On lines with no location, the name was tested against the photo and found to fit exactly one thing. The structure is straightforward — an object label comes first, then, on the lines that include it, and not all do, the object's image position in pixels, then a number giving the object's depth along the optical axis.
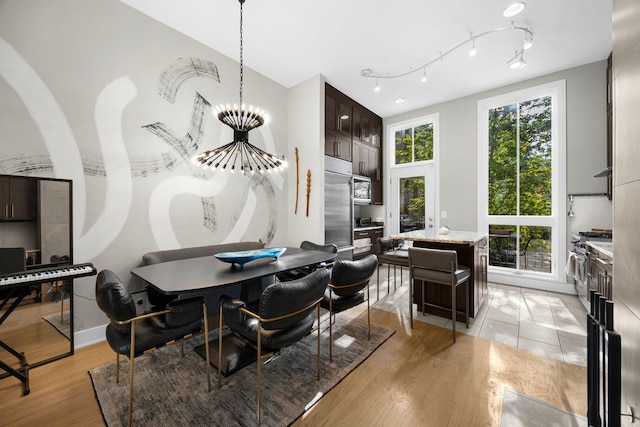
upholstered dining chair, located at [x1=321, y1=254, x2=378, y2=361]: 2.09
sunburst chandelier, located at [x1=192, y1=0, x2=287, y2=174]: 2.15
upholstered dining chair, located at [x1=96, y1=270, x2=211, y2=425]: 1.51
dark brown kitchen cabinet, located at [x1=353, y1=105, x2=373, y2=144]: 5.01
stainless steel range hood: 2.85
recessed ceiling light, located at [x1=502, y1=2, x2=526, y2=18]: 2.61
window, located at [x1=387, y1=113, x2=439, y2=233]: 5.19
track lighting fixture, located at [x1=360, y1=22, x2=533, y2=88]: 2.98
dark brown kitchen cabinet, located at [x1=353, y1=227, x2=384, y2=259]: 4.92
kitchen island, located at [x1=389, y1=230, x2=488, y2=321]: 2.78
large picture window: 3.94
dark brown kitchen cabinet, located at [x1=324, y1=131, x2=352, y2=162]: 4.27
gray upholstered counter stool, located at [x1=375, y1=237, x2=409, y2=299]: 3.38
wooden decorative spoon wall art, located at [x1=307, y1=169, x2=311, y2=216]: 4.12
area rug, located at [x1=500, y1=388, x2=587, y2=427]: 1.53
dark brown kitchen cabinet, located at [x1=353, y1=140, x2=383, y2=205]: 5.05
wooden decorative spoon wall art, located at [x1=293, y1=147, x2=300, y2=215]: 4.27
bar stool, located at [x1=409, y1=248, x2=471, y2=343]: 2.45
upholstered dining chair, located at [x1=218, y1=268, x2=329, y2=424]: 1.53
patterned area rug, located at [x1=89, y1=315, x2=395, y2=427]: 1.59
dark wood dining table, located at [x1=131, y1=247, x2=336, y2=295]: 1.71
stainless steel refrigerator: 4.19
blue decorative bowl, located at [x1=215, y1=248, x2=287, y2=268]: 2.16
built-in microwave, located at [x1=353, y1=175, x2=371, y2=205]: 4.97
